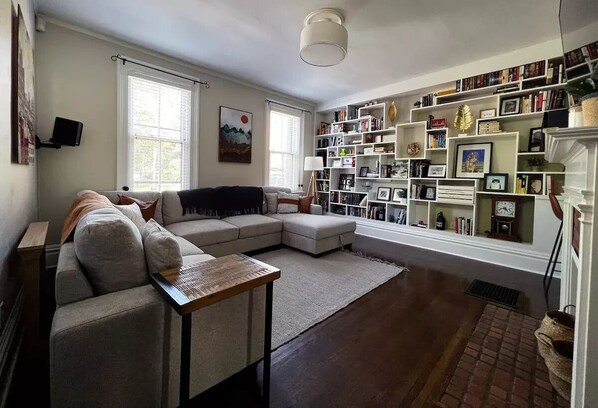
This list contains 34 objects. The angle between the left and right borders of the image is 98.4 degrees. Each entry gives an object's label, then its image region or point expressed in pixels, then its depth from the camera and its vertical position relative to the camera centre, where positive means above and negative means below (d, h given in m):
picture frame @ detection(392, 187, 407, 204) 4.45 +0.02
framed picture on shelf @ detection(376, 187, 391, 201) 4.70 +0.03
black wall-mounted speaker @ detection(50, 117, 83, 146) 2.69 +0.57
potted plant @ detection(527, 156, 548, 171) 3.17 +0.47
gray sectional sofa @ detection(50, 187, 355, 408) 0.91 -0.63
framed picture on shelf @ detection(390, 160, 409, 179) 4.39 +0.46
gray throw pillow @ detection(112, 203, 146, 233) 1.89 -0.20
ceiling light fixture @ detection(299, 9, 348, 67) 2.38 +1.48
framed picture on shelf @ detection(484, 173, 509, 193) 3.42 +0.23
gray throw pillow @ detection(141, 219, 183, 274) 1.24 -0.31
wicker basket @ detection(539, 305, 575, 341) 1.43 -0.71
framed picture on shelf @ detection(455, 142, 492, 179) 3.60 +0.55
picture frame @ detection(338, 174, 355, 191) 5.24 +0.28
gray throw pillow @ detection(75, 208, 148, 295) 1.10 -0.29
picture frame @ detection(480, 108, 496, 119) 3.48 +1.17
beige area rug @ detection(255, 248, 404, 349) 1.96 -0.90
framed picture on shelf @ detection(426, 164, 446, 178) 3.97 +0.42
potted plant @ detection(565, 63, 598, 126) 1.01 +0.46
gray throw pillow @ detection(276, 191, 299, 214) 4.19 -0.18
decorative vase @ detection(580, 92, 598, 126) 1.00 +0.37
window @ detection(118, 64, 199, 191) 3.26 +0.80
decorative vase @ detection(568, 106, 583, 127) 1.24 +0.42
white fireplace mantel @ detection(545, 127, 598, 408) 0.87 -0.28
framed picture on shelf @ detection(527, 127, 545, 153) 3.12 +0.74
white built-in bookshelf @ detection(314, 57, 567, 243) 3.17 +0.72
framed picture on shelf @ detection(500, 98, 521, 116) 3.28 +1.21
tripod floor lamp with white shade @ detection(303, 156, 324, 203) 4.94 +0.57
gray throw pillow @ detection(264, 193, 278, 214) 4.21 -0.18
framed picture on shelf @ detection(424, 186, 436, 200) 4.05 +0.06
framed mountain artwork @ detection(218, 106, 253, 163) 4.16 +0.93
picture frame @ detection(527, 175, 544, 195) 3.15 +0.20
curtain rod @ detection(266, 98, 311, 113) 4.72 +1.70
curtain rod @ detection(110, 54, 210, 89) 3.12 +1.58
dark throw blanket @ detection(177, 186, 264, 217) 3.44 -0.15
